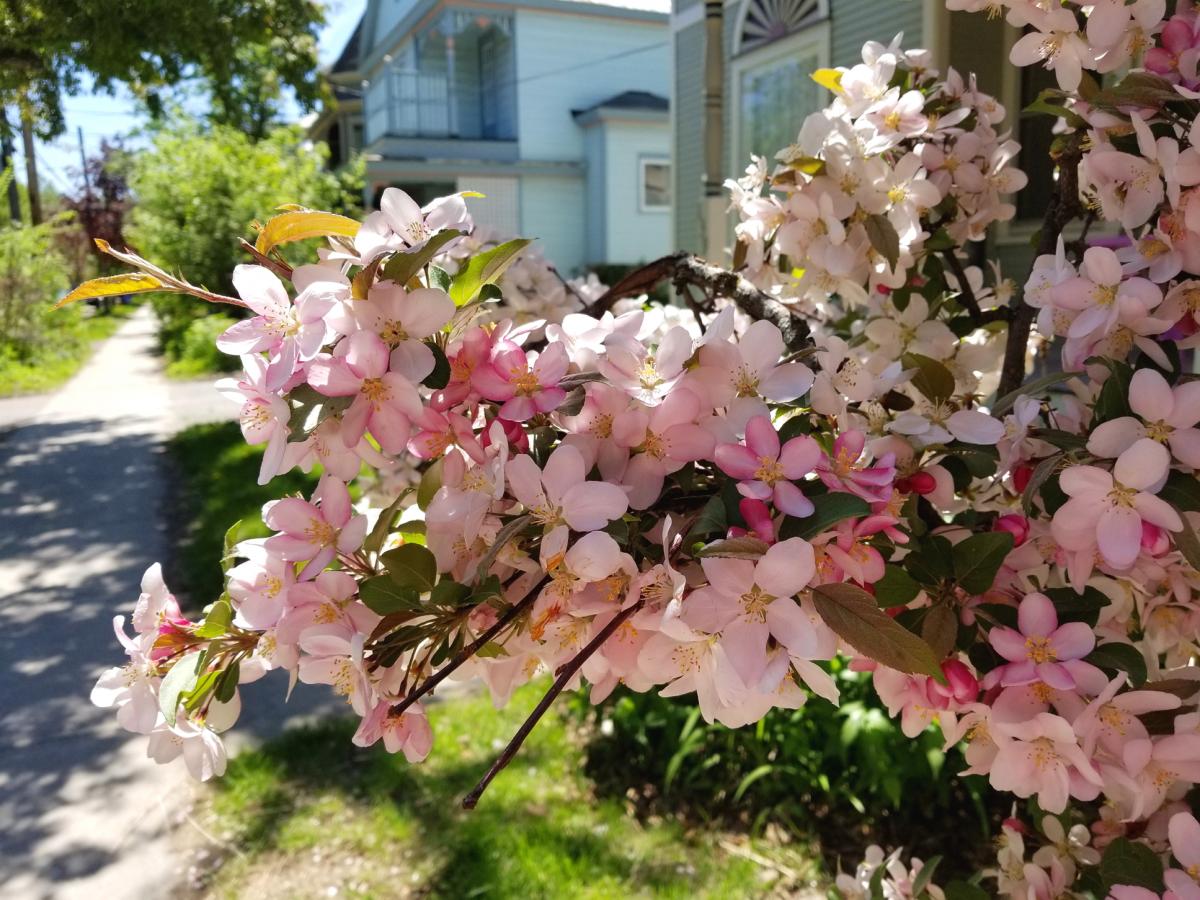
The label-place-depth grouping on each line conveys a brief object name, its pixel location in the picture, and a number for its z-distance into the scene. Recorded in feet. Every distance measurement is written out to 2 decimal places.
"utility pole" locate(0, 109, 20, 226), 51.39
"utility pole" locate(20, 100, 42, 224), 60.13
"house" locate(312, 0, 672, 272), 56.29
